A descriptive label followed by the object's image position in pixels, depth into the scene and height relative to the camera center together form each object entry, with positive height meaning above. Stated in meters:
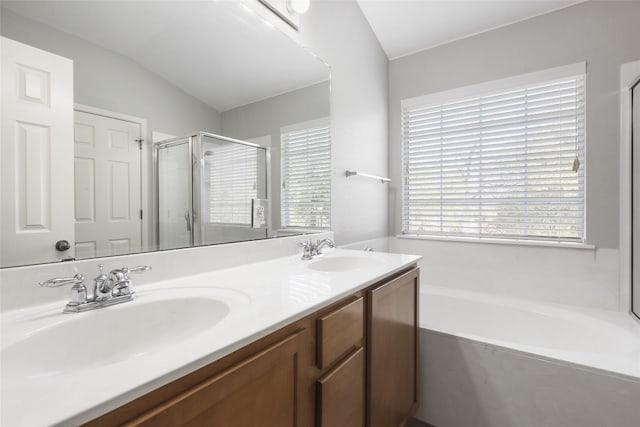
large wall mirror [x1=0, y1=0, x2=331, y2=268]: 0.77 +0.29
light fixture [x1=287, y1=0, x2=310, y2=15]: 1.58 +1.08
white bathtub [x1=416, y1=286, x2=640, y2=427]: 1.26 -0.77
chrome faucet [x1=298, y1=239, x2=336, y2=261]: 1.56 -0.19
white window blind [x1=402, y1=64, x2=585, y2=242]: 2.08 +0.40
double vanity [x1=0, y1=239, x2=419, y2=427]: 0.44 -0.29
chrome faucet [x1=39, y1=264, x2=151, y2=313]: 0.74 -0.20
